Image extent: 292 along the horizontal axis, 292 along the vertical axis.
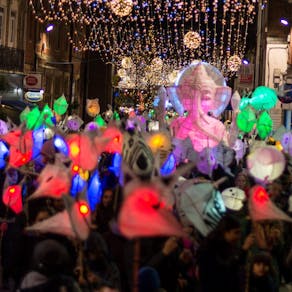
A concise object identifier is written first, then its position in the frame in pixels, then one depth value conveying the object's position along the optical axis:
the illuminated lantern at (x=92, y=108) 30.30
